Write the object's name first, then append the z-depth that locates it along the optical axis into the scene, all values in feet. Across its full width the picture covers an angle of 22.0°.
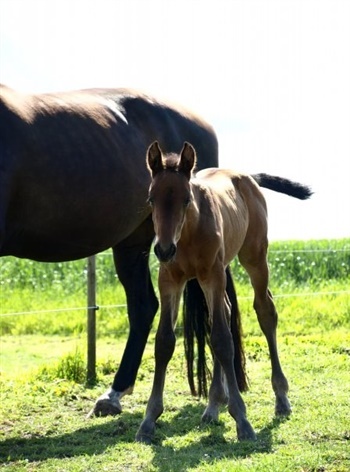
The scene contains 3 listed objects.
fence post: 28.22
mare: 19.89
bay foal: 16.94
